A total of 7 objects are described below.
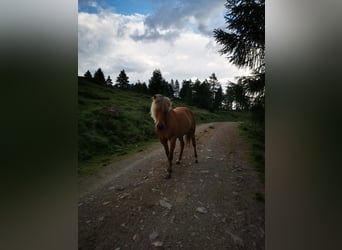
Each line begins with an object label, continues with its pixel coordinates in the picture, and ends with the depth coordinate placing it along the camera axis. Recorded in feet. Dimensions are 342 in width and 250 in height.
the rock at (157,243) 3.34
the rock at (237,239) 3.28
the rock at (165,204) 4.16
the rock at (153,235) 3.44
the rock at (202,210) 3.92
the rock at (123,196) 4.43
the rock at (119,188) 4.75
